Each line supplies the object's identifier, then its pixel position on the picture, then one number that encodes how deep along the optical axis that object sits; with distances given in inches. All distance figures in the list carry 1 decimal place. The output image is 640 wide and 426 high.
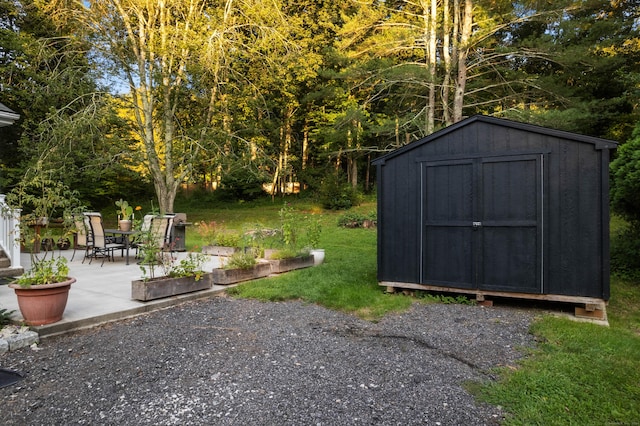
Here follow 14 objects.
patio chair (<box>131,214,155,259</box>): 253.6
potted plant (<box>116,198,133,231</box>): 309.6
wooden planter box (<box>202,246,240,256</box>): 327.6
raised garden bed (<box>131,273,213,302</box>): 181.9
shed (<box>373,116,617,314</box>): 169.0
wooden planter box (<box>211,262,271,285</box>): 228.1
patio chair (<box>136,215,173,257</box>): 273.1
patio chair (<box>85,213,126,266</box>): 283.4
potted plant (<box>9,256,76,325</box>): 139.9
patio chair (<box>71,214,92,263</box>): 291.9
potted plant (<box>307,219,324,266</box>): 305.9
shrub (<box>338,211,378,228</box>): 545.0
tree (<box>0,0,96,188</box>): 498.3
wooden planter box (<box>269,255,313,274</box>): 265.3
